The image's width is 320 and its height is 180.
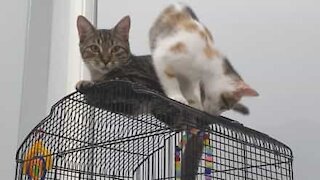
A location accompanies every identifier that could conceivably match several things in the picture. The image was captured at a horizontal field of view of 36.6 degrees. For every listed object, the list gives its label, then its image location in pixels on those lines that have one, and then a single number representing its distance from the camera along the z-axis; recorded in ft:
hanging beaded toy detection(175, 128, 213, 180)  3.32
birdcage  3.49
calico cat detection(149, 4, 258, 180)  3.69
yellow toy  4.28
